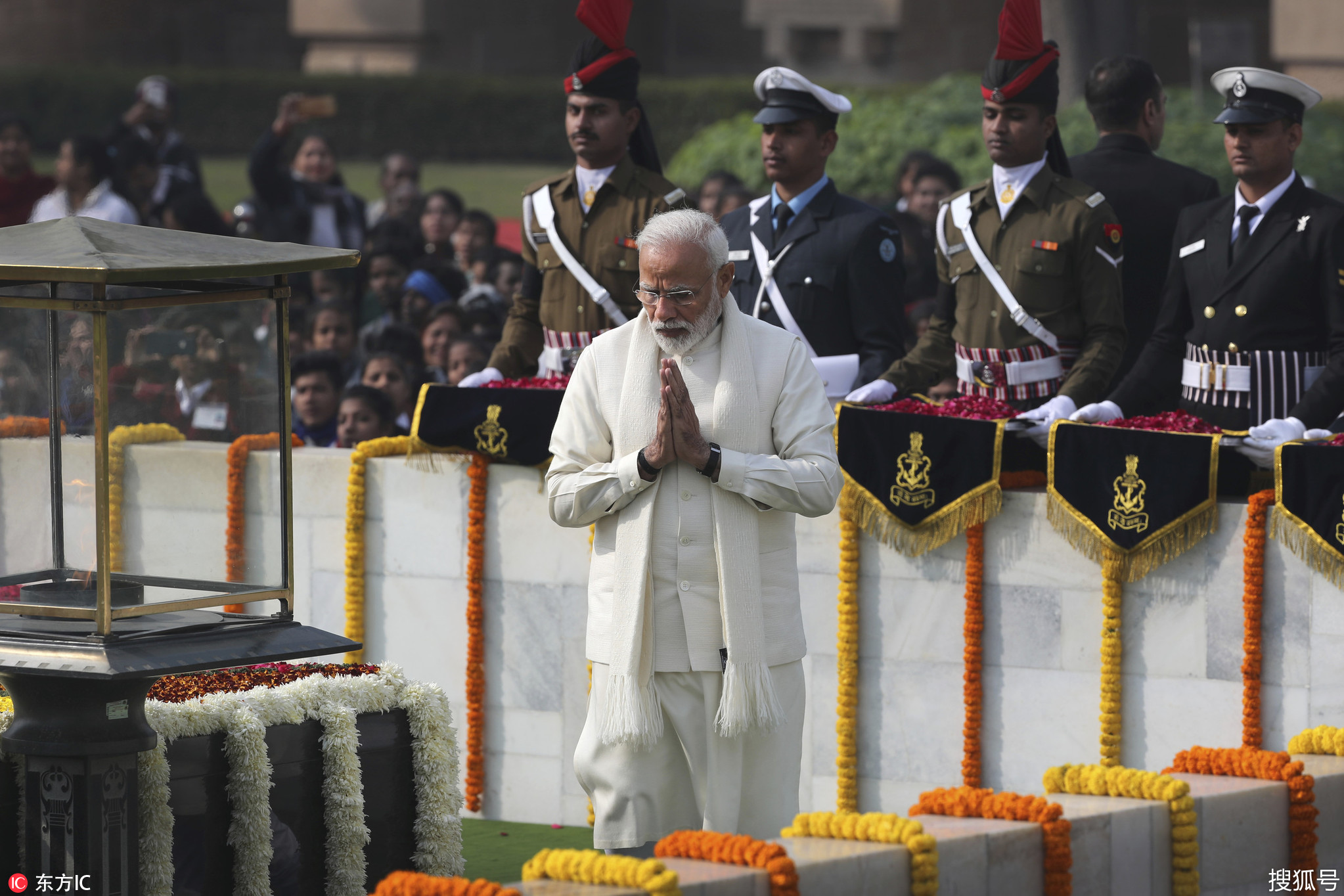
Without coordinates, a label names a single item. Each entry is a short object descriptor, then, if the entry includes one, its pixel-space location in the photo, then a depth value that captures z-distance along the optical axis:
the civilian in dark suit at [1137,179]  15.03
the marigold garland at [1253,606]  12.33
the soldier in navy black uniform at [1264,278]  13.22
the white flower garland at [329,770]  10.73
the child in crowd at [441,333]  19.98
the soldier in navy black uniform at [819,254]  14.50
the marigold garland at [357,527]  15.34
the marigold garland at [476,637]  15.01
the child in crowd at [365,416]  17.14
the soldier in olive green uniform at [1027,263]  13.90
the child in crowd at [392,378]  18.28
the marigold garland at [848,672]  13.73
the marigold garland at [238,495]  14.13
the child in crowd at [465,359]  19.02
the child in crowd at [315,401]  18.00
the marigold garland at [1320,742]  11.29
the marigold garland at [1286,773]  10.44
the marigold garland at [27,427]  9.92
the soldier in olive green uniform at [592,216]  14.96
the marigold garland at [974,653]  13.37
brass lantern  9.34
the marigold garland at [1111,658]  12.85
